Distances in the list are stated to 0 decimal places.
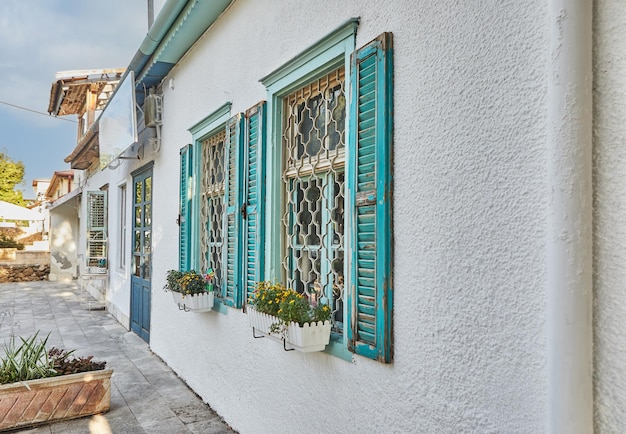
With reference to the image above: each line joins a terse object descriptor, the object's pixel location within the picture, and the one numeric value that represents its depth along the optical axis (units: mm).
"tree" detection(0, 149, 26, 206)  29625
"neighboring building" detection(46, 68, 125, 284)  10930
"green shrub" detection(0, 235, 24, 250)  19828
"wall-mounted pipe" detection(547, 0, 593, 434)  1396
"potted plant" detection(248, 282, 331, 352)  2584
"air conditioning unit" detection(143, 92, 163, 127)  6332
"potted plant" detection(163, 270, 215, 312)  4340
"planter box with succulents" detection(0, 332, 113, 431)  3918
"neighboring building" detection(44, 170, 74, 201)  20594
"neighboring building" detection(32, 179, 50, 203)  30247
